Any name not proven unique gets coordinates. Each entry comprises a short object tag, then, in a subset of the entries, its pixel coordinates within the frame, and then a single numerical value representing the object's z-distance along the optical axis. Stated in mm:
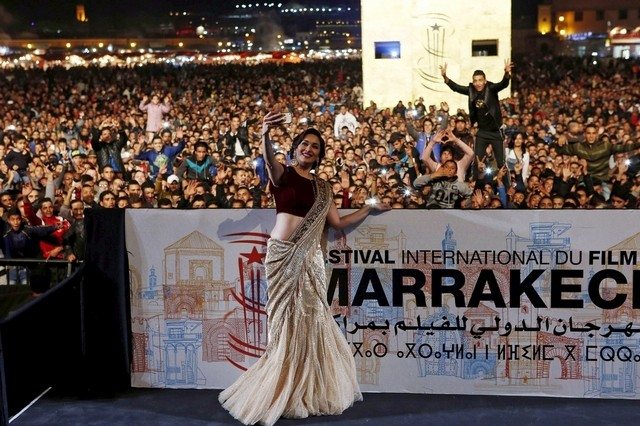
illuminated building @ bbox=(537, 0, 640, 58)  94062
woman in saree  5578
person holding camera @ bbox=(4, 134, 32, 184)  13595
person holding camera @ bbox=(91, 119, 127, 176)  13566
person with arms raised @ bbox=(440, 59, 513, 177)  11492
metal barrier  6262
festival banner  5758
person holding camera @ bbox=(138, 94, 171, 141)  18922
